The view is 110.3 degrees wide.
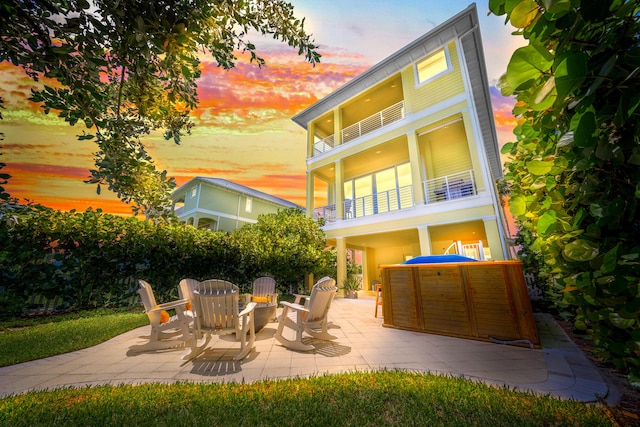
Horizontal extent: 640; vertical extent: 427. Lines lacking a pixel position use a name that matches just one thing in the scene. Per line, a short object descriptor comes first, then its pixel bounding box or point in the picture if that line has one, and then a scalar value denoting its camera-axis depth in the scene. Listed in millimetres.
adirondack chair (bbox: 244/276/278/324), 4957
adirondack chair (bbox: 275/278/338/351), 4082
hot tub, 4266
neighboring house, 19453
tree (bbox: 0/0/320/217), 2004
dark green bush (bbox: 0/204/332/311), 6141
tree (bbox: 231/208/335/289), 10039
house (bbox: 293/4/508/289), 9008
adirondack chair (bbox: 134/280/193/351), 3941
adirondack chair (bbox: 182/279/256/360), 3600
